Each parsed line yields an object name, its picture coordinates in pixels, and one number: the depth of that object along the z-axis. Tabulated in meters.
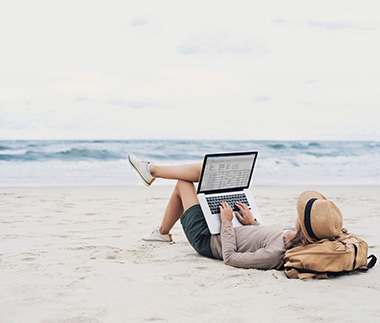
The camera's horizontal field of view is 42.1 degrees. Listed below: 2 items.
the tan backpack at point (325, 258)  2.95
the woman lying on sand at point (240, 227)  2.91
